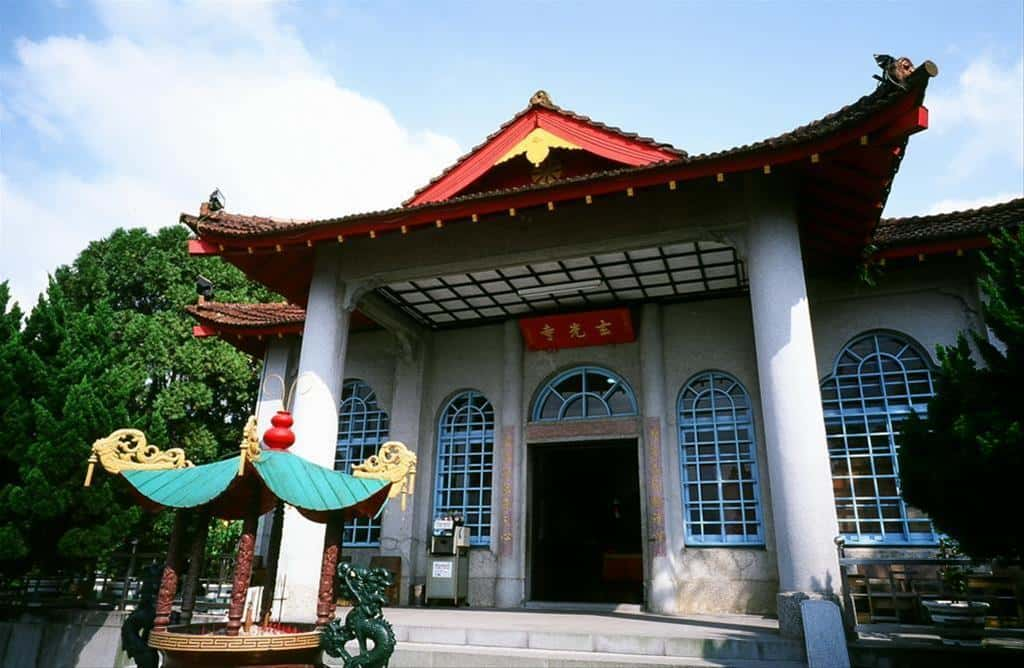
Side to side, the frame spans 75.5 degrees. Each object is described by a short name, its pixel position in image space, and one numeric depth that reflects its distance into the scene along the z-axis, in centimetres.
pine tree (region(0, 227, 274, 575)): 804
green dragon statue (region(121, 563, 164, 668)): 447
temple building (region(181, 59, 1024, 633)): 713
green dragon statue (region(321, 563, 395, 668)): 404
